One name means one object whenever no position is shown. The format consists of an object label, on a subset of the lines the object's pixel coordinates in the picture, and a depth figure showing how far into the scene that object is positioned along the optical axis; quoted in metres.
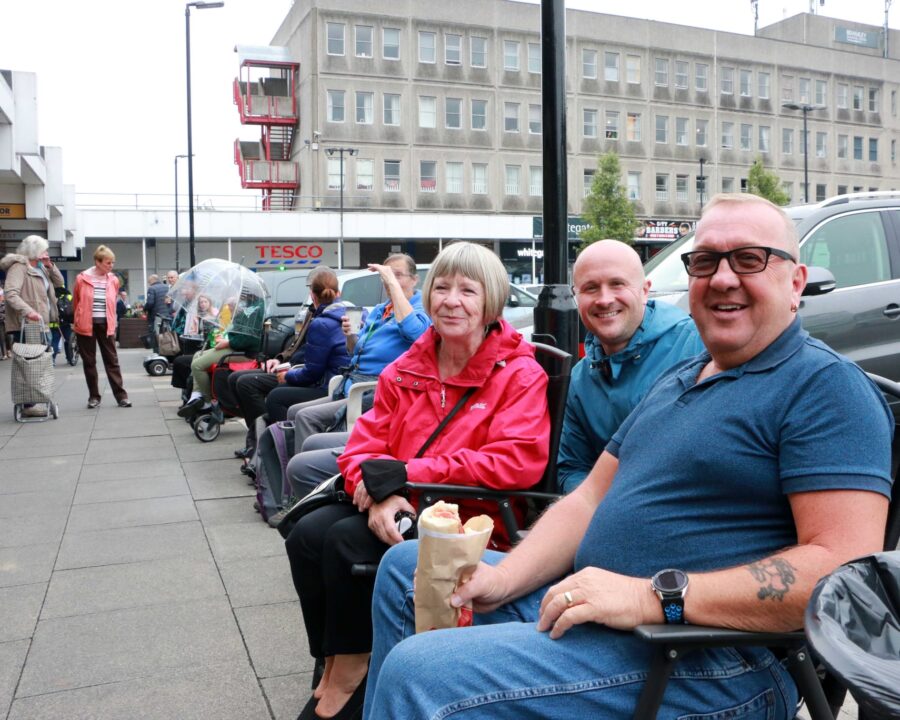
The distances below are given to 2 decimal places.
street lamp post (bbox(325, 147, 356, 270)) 46.41
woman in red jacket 3.10
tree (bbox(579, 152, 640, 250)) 50.62
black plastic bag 1.22
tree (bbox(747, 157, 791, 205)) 52.44
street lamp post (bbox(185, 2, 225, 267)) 24.71
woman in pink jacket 12.15
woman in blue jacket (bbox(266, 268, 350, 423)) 6.84
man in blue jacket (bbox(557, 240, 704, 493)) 3.24
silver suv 6.88
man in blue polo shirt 1.82
